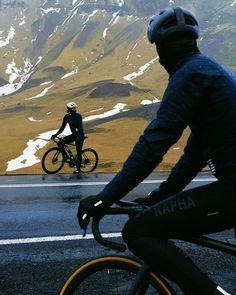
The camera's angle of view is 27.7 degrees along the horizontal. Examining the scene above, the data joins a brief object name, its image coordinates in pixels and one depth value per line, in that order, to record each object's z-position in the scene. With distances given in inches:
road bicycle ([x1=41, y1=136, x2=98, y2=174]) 632.4
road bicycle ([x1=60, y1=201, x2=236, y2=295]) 105.6
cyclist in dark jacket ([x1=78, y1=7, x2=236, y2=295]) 101.7
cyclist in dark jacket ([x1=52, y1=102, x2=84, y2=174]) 593.3
